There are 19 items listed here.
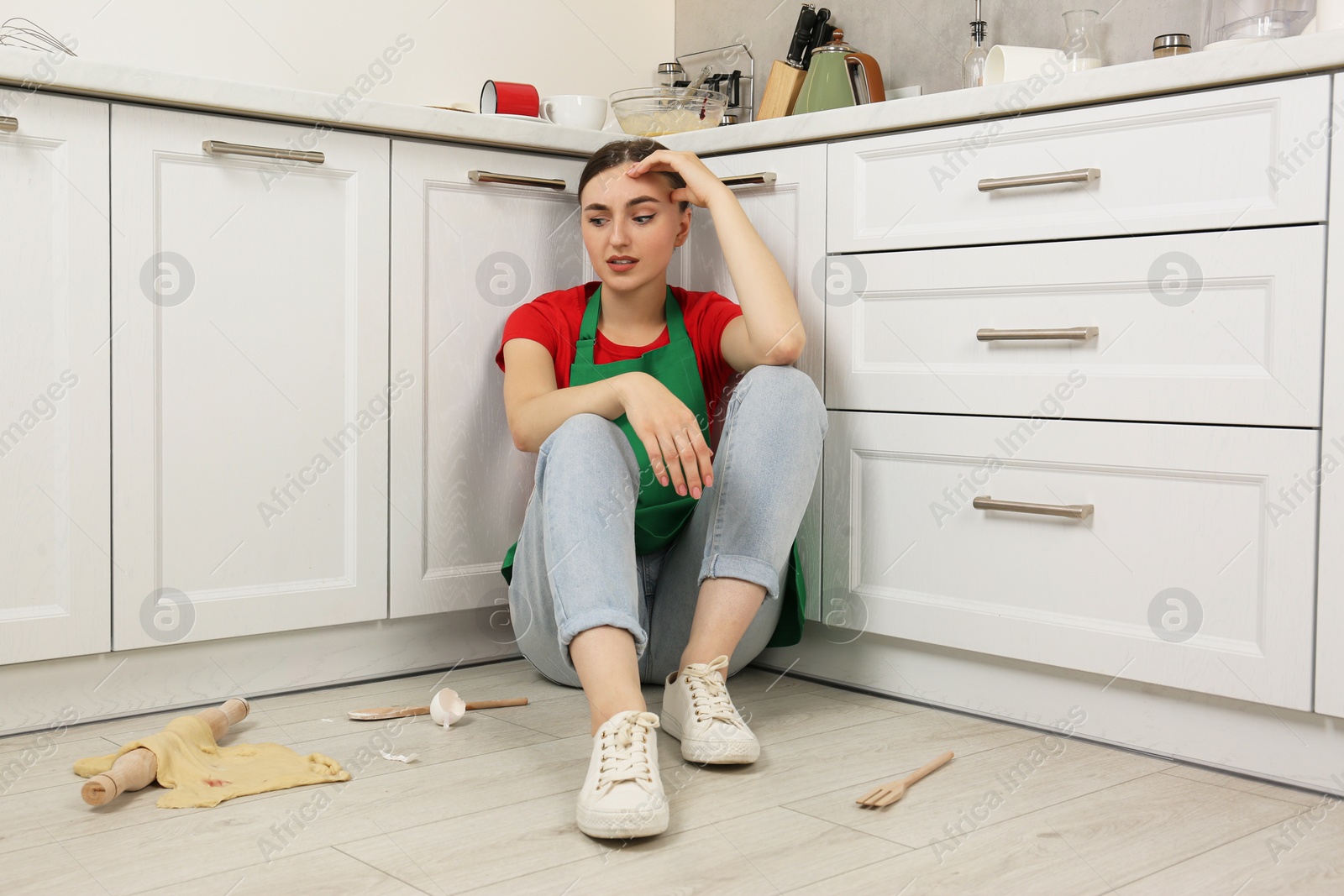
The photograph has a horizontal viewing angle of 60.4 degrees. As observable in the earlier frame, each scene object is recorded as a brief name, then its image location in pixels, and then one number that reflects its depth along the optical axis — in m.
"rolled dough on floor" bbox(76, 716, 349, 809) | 1.20
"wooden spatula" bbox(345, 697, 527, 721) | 1.49
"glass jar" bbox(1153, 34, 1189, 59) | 1.67
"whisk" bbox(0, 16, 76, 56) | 1.77
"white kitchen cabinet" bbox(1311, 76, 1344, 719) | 1.19
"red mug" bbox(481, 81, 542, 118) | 2.00
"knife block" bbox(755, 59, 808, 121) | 2.10
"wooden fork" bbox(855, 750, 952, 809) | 1.17
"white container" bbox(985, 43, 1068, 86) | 1.70
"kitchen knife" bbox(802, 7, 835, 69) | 2.18
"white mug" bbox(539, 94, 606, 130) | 1.99
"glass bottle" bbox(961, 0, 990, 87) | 1.90
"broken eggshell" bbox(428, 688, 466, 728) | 1.45
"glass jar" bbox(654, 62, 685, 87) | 2.47
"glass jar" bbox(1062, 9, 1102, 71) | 1.80
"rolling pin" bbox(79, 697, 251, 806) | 1.14
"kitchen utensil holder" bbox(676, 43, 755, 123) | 2.47
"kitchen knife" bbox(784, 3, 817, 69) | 2.16
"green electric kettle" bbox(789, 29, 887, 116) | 2.00
